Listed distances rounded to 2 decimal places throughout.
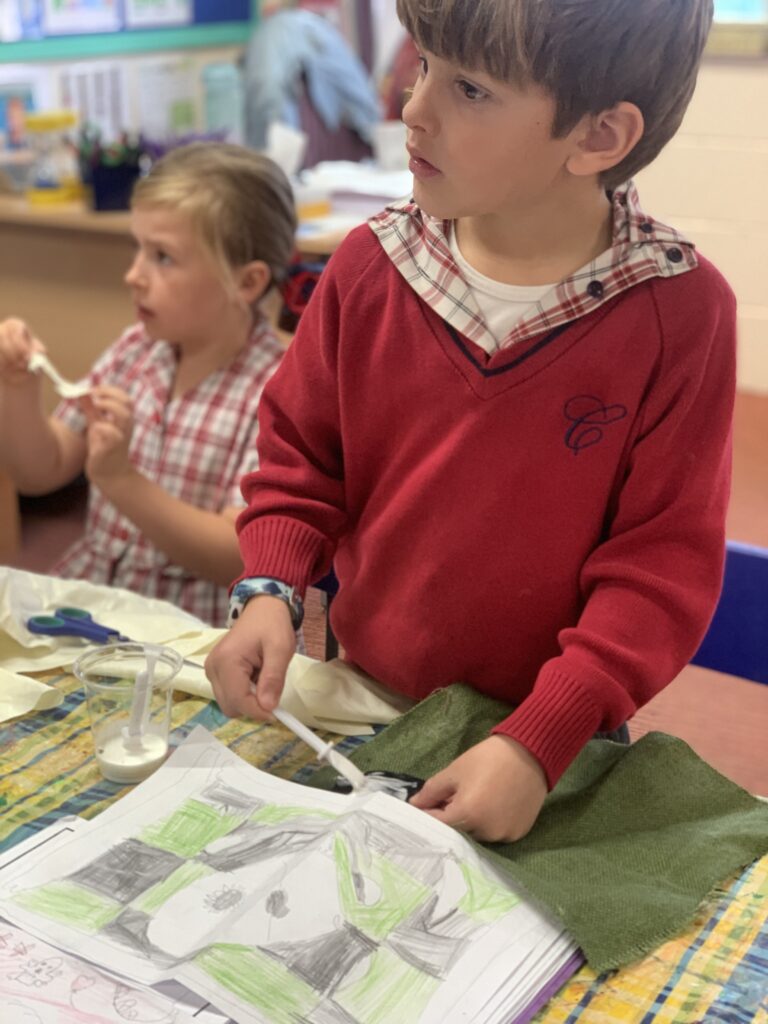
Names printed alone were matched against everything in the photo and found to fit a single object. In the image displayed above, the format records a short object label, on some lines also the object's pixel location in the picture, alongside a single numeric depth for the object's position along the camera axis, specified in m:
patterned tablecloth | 0.71
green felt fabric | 0.76
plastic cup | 0.91
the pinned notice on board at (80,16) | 3.66
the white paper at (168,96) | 4.16
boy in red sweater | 0.82
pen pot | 2.55
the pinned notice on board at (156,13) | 4.02
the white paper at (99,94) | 3.80
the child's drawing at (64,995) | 0.68
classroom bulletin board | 3.58
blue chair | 1.08
